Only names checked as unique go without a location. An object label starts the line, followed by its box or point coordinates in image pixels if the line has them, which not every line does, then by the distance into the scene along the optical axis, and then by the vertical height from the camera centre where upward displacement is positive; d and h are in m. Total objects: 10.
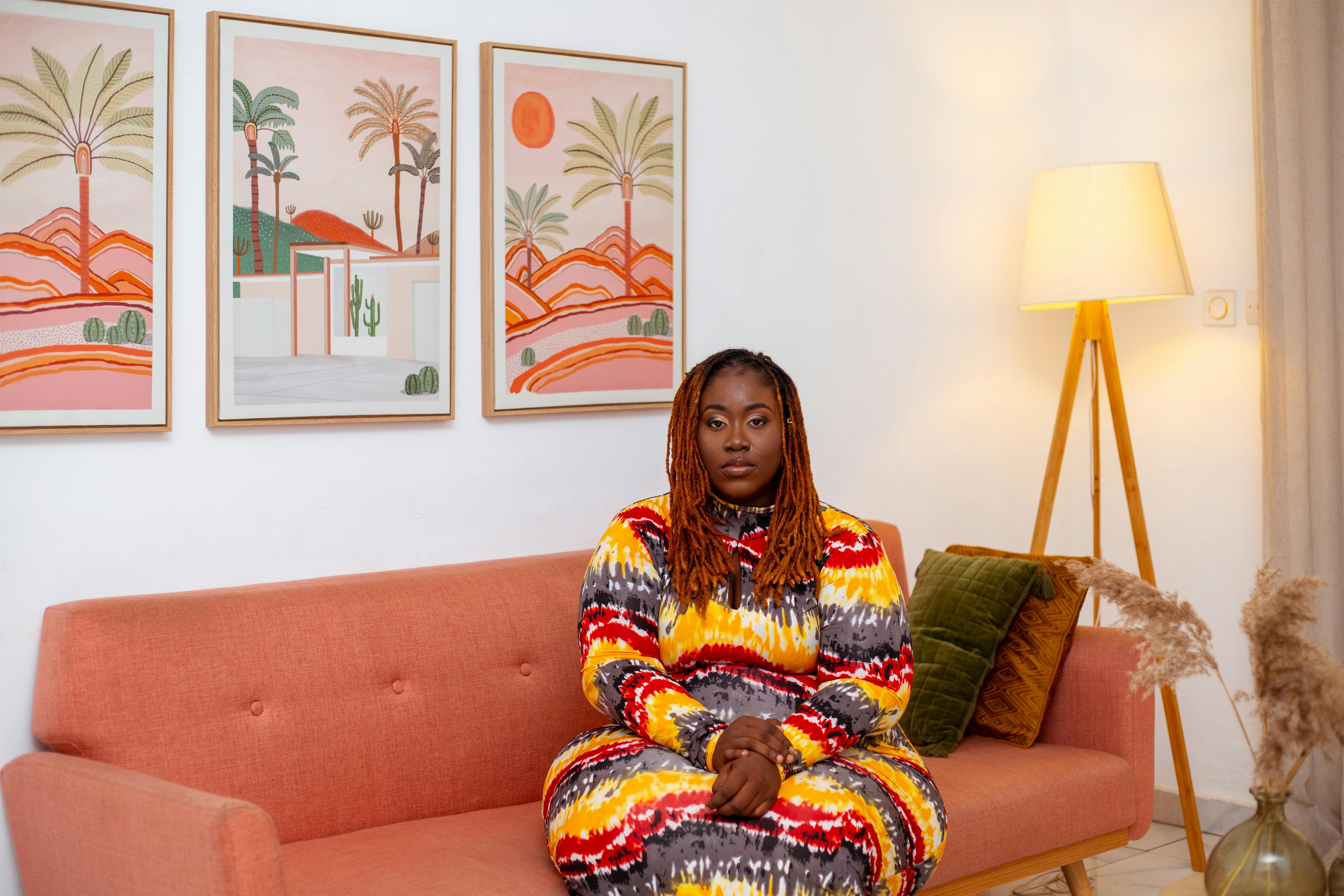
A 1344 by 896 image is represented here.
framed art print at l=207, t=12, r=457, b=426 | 2.20 +0.41
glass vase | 1.67 -0.57
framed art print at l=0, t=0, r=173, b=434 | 1.99 +0.38
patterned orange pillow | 2.53 -0.46
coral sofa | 1.71 -0.49
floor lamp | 2.98 +0.46
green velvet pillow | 2.50 -0.40
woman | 1.64 -0.38
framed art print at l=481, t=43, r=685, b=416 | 2.51 +0.45
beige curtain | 2.88 +0.33
